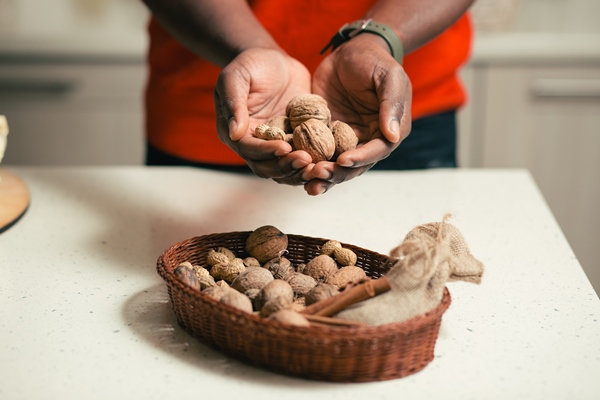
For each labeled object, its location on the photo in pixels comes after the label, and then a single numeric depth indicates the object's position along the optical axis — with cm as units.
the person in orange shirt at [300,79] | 97
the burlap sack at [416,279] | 75
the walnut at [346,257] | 91
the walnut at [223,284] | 85
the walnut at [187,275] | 83
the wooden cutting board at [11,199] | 121
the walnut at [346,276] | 86
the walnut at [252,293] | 83
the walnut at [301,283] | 85
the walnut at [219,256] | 93
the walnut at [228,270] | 90
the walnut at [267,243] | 94
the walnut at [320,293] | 81
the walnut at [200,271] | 88
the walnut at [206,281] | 86
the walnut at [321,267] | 89
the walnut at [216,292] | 80
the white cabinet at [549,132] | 228
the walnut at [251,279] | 85
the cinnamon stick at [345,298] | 77
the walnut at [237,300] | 78
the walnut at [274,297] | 78
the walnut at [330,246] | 93
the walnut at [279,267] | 91
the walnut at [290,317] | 73
